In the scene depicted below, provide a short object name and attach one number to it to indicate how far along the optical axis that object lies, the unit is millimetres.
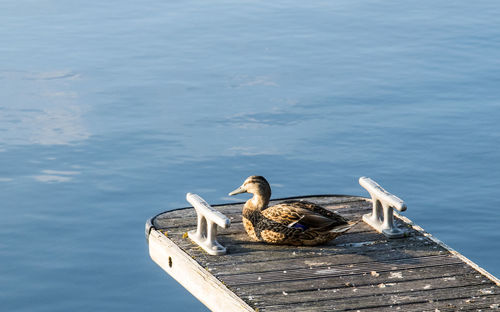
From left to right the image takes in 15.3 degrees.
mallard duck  20712
